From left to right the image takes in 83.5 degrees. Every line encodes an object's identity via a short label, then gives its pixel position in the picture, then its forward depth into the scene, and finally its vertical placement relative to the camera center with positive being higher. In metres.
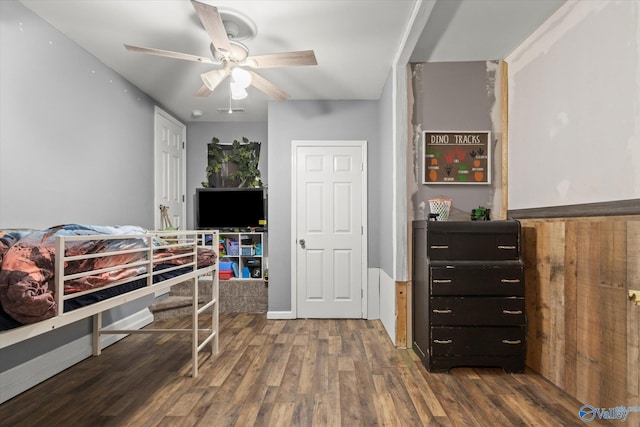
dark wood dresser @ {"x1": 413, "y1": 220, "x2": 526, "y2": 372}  2.62 -0.61
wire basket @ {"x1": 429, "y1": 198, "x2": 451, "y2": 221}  3.01 +0.05
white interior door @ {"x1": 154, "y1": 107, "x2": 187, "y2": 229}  4.21 +0.57
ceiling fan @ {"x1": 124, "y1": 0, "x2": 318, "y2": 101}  2.34 +1.05
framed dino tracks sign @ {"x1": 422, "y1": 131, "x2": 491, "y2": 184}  3.18 +0.51
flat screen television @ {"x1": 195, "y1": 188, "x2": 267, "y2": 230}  4.66 +0.06
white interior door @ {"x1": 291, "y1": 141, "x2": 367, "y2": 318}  4.16 -0.17
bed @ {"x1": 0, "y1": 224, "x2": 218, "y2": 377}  1.23 -0.28
